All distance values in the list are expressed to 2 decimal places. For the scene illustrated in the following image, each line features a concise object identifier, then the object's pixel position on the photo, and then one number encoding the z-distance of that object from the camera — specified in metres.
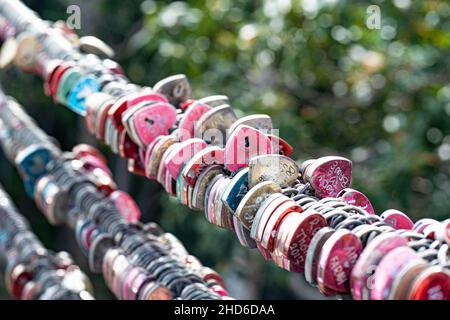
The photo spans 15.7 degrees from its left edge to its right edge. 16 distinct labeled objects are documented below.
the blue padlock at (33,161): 2.21
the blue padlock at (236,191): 1.56
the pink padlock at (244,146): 1.59
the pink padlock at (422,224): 1.49
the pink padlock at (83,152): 2.21
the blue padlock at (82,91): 1.95
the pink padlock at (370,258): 1.40
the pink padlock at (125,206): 2.01
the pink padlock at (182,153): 1.66
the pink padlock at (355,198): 1.55
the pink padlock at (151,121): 1.74
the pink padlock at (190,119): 1.72
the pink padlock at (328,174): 1.56
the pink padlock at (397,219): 1.54
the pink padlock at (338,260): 1.42
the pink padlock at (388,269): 1.38
